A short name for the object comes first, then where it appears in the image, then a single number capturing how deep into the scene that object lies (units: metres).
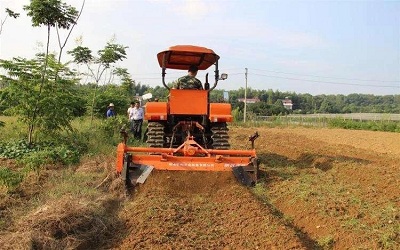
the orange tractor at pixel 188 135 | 6.50
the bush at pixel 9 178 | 6.16
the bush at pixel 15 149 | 8.67
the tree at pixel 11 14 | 11.00
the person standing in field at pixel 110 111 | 16.09
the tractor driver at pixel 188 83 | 7.92
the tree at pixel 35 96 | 9.46
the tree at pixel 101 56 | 15.98
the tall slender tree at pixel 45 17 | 9.58
